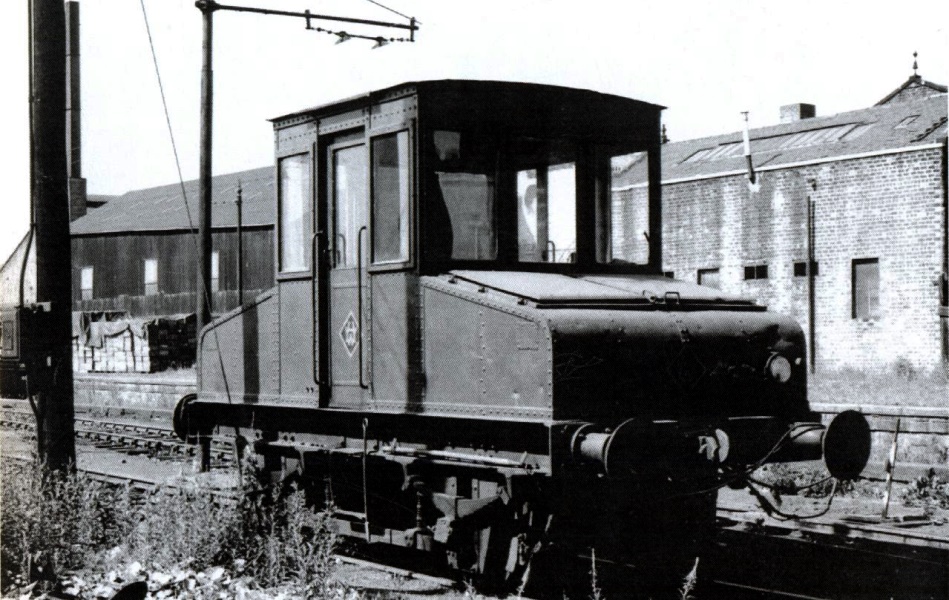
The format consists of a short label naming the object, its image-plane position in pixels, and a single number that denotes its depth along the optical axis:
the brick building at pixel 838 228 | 23.58
